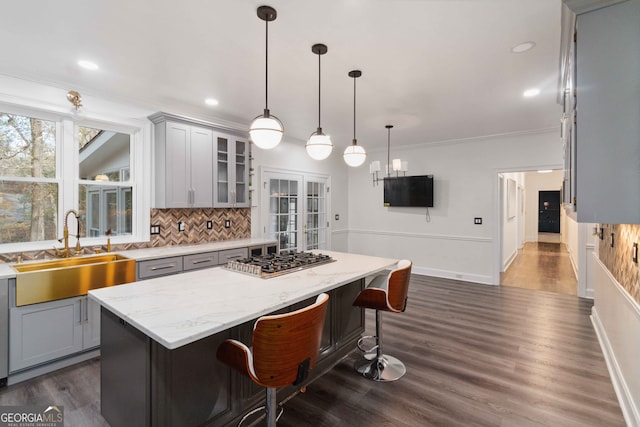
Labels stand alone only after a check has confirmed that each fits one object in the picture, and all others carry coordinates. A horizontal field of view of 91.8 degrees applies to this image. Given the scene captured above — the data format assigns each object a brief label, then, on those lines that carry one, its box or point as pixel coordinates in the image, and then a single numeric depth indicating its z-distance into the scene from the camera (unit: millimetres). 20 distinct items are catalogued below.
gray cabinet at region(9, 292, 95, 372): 2471
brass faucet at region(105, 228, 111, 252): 3412
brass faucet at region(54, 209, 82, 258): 3072
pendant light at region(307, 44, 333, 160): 2557
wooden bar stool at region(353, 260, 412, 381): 2414
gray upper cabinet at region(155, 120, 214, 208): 3725
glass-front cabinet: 4289
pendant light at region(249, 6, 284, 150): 2137
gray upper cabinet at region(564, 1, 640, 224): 1392
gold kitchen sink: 2504
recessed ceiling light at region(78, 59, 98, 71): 2684
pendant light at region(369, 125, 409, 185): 5005
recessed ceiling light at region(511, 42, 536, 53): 2369
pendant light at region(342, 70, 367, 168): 2952
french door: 5301
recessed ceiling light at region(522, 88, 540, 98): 3295
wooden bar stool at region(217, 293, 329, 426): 1435
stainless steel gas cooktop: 2322
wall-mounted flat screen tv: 5977
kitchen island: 1530
